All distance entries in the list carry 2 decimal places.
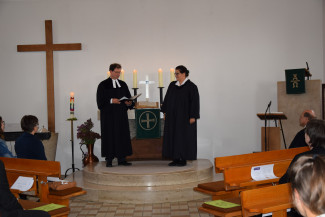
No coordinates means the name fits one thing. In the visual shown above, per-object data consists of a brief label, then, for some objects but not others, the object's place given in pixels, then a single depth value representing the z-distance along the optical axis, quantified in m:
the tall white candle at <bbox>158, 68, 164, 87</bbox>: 7.08
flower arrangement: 7.46
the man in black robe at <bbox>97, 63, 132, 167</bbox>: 6.34
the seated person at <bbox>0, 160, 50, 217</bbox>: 2.56
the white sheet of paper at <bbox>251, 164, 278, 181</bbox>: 3.67
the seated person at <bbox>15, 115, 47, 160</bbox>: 4.24
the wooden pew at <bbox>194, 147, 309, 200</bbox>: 3.83
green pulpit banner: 6.97
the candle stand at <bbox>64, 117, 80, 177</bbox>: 7.63
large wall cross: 8.19
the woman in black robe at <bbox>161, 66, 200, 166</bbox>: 6.25
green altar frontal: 6.74
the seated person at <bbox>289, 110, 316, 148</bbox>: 4.58
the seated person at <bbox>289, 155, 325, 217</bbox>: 1.49
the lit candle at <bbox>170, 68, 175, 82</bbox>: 7.08
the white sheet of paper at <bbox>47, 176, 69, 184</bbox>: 4.20
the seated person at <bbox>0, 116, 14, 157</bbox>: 4.52
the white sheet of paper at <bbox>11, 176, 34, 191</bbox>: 3.61
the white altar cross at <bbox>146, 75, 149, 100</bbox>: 7.60
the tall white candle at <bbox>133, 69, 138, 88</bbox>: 7.07
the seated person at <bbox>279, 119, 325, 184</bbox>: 3.06
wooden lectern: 6.94
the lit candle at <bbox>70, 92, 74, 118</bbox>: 7.32
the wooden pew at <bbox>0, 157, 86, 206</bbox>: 3.62
